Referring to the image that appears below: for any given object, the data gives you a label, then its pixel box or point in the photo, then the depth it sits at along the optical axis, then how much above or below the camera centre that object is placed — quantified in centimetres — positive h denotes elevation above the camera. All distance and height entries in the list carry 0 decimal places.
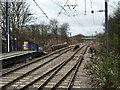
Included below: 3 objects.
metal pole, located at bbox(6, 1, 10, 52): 1528 +192
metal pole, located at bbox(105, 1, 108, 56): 1156 +131
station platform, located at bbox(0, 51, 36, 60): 1110 -112
